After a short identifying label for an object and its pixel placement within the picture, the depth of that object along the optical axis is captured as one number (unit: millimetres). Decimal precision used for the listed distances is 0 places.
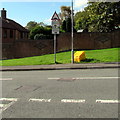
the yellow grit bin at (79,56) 14359
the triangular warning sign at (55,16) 14391
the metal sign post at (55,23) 14406
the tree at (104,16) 23919
